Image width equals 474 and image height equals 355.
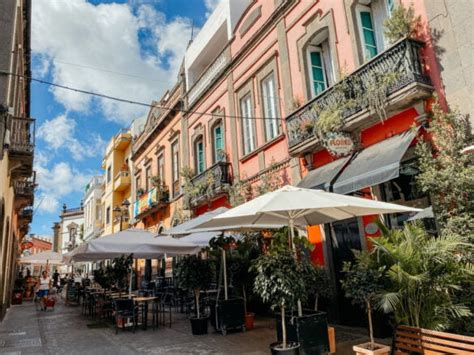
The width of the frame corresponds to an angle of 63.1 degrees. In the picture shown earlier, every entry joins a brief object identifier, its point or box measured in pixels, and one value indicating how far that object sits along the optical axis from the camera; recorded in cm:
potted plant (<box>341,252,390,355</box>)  519
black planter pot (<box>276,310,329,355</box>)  582
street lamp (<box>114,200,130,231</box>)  2113
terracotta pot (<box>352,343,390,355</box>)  502
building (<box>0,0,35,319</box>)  988
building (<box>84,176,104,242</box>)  3666
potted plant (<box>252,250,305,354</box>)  564
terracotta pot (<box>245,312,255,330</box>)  897
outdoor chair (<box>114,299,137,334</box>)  919
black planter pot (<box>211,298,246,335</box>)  836
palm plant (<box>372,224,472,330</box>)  526
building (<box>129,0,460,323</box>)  733
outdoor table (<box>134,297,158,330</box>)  959
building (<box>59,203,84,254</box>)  5519
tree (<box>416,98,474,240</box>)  595
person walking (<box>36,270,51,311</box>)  1571
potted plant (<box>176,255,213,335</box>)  884
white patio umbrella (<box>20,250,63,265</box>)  1980
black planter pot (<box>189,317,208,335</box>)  849
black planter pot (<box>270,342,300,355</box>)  546
